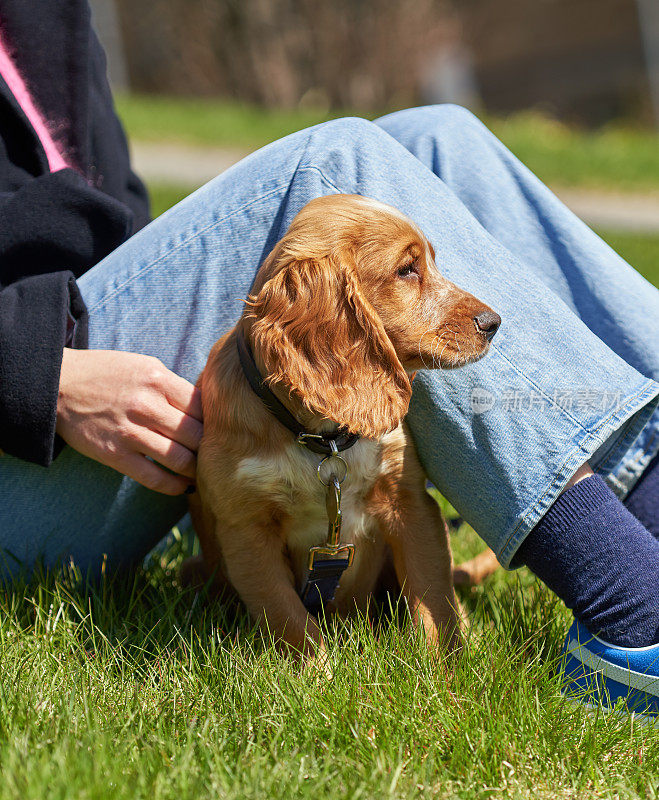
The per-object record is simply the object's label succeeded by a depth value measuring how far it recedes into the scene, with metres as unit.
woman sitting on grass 1.94
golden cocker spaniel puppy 1.95
